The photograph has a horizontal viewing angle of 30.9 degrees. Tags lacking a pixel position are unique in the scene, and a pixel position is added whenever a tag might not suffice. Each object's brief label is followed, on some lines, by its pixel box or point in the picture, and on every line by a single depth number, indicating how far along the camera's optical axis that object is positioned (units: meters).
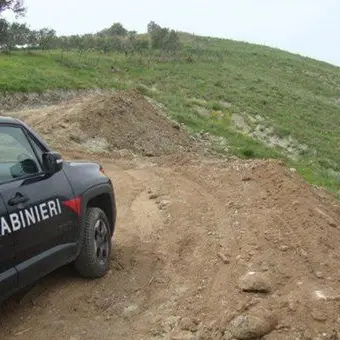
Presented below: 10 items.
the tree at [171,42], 56.22
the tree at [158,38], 57.09
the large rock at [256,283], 5.34
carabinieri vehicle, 4.43
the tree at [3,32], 38.69
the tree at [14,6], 36.90
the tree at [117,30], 72.31
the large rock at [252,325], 4.59
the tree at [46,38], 45.06
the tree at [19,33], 41.66
